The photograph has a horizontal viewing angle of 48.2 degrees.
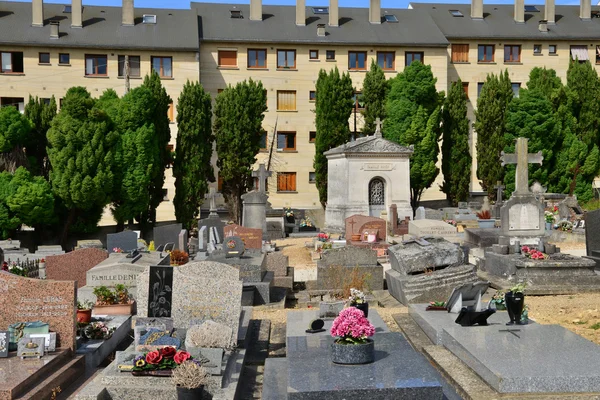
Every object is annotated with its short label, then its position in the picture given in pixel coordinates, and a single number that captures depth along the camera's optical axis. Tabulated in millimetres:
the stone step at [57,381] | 6445
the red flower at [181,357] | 6785
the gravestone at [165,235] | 19797
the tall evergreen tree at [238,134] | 34344
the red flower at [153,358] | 6793
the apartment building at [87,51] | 37750
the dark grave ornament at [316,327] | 8279
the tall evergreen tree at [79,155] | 25500
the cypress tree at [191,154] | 31266
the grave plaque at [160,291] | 9320
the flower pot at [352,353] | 6453
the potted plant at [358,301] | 9438
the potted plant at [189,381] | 6293
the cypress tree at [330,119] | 35719
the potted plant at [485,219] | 25500
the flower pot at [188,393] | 6301
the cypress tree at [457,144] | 36594
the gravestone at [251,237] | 18516
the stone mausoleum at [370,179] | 29328
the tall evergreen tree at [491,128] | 35750
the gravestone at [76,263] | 13703
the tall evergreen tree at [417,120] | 35594
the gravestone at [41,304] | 7707
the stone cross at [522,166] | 17688
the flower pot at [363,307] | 9406
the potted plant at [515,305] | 8297
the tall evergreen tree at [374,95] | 36938
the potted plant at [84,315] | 9026
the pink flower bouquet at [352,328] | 6574
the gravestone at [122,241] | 16984
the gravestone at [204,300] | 8398
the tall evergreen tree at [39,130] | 27438
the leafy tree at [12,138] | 25344
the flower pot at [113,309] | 10422
